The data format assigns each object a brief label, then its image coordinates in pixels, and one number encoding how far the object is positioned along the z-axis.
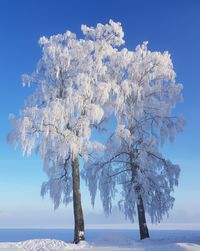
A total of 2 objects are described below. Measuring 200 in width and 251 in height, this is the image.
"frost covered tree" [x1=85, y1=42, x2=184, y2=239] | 25.17
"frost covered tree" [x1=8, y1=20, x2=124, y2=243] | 23.31
